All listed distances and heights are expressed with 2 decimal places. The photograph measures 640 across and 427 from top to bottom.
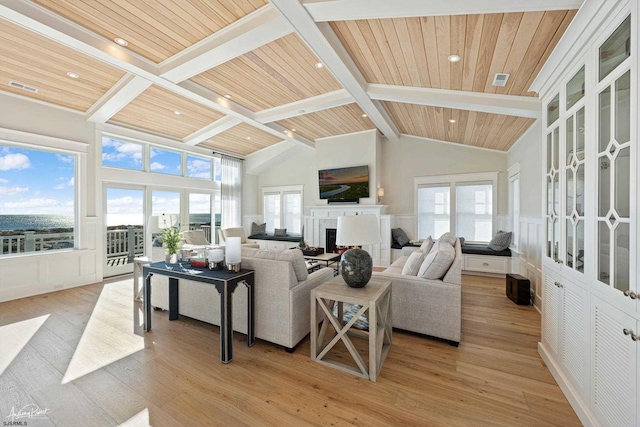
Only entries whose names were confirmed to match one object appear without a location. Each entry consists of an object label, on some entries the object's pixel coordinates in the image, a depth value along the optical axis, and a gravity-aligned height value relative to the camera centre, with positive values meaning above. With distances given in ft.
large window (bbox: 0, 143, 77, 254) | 13.20 +0.73
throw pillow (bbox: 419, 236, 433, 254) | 11.19 -1.48
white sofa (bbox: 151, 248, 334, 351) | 8.04 -2.84
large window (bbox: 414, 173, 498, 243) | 18.78 +0.55
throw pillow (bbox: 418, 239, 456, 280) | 8.86 -1.74
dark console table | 7.41 -2.14
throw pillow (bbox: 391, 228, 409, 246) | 20.03 -1.82
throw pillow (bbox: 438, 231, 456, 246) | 11.37 -1.16
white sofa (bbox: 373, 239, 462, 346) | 8.42 -3.05
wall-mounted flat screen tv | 20.51 +2.46
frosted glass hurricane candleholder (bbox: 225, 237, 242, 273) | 8.17 -1.28
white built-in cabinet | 4.19 -0.24
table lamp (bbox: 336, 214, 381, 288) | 7.67 -0.86
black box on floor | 11.84 -3.54
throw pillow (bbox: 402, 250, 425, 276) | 9.84 -1.96
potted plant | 9.94 -1.18
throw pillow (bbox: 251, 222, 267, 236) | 26.89 -1.64
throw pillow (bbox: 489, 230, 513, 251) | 16.66 -1.84
